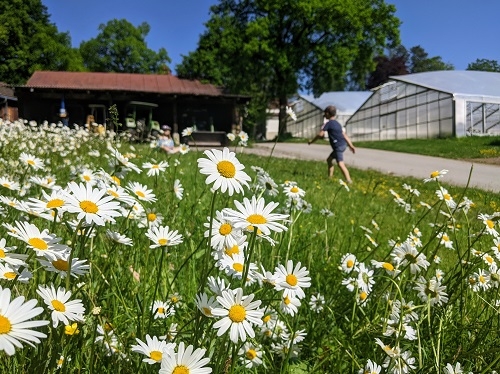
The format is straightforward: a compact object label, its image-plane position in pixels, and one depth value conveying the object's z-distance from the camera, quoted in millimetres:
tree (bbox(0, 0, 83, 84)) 33031
